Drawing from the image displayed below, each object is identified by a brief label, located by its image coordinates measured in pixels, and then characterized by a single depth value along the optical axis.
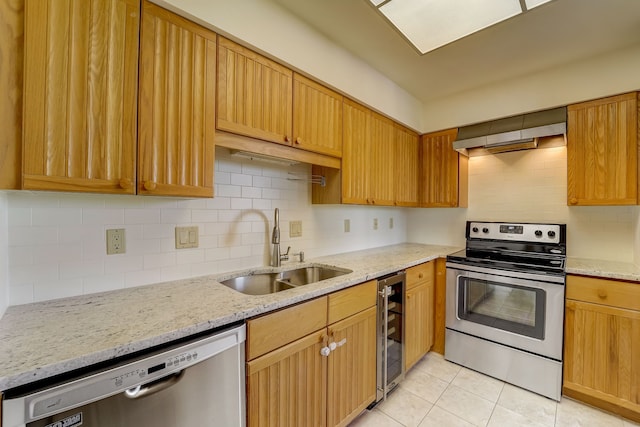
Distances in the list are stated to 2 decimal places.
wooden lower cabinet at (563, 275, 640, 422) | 1.70
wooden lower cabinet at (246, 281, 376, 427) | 1.14
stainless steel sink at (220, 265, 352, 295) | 1.69
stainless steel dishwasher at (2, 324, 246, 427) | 0.69
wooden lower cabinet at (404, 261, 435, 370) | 2.07
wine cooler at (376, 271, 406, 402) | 1.77
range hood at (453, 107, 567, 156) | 2.15
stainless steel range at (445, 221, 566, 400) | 1.91
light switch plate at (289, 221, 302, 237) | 2.04
